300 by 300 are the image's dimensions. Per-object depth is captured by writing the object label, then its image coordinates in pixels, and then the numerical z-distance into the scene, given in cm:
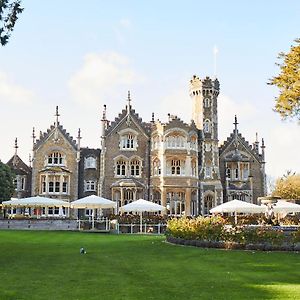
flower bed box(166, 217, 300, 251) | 2234
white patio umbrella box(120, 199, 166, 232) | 4138
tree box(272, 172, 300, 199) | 6781
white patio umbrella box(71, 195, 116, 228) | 4297
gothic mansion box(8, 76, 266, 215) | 5703
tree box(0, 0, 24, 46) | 1783
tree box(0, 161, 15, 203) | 5034
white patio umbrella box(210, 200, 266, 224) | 3822
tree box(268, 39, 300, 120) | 2722
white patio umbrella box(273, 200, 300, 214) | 4036
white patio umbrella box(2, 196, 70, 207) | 4378
